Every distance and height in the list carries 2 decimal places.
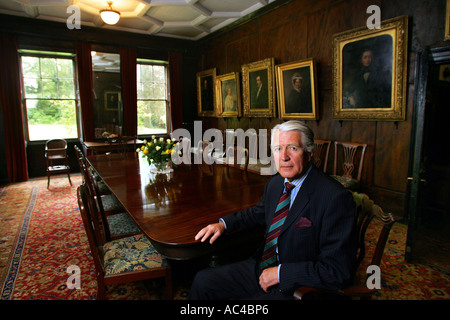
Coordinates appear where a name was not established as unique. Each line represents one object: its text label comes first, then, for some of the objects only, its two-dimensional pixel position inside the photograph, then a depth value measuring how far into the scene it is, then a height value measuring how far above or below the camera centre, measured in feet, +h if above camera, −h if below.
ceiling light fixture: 17.02 +6.75
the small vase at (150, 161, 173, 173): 10.75 -1.55
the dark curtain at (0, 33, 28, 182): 19.86 +1.37
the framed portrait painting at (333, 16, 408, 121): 11.62 +2.29
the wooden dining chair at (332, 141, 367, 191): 13.25 -1.88
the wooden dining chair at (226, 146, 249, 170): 11.06 -1.31
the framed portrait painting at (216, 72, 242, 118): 21.38 +2.40
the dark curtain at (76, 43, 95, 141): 22.20 +3.21
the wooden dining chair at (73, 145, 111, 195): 10.00 -2.45
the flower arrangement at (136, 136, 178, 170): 10.48 -0.93
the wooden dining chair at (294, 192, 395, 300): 4.07 -2.09
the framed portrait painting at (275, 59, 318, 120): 15.26 +1.98
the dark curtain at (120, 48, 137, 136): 24.00 +3.31
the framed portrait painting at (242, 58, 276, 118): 18.15 +2.49
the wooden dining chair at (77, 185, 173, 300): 5.78 -2.94
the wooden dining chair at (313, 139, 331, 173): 15.10 -1.51
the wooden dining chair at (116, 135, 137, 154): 19.59 -1.33
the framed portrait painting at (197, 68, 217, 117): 24.48 +2.96
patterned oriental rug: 7.79 -4.54
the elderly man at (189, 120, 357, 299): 4.28 -1.85
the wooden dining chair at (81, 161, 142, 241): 7.80 -2.91
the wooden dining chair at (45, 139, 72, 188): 19.84 -1.91
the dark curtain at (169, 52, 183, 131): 26.30 +3.59
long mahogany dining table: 5.23 -1.89
